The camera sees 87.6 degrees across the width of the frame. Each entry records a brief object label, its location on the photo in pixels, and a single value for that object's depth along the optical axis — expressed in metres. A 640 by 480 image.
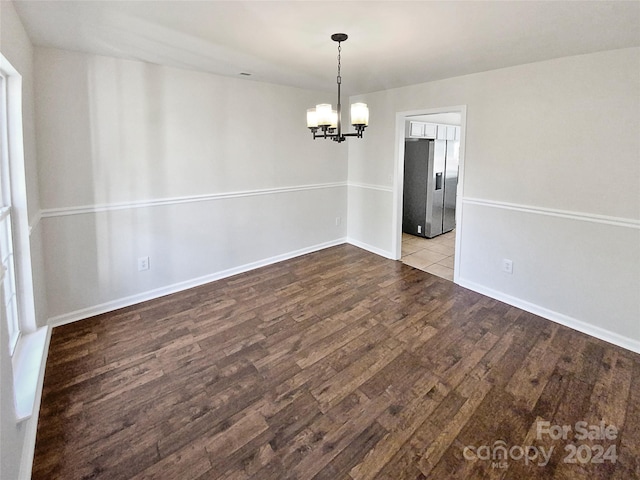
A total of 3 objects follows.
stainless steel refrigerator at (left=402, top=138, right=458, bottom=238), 5.72
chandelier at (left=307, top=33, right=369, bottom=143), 2.58
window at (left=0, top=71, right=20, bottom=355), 2.02
